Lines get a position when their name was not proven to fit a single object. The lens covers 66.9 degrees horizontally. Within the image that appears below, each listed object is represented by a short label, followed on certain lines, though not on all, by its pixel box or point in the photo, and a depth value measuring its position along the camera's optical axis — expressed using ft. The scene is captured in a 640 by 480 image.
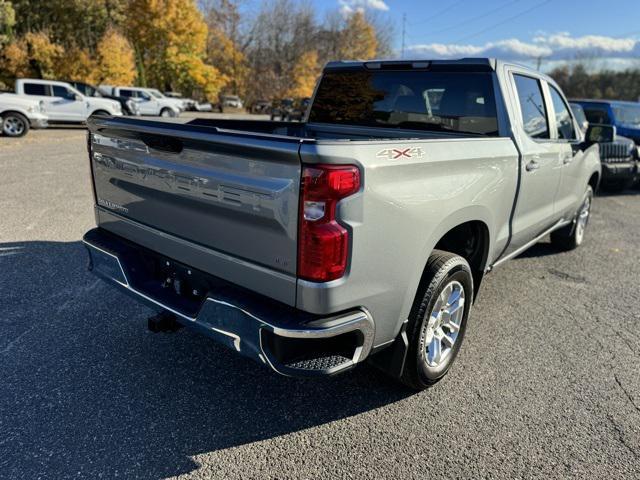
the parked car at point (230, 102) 157.58
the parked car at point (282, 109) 93.71
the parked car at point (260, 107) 151.21
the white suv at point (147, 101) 89.04
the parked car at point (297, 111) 84.51
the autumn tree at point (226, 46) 167.94
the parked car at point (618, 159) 32.45
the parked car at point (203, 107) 138.10
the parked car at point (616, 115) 37.81
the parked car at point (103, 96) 66.74
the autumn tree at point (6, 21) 84.33
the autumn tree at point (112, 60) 105.19
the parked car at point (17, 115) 49.75
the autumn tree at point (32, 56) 98.37
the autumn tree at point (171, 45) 114.01
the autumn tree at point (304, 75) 166.71
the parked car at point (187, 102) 129.92
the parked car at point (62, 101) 59.52
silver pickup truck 7.00
